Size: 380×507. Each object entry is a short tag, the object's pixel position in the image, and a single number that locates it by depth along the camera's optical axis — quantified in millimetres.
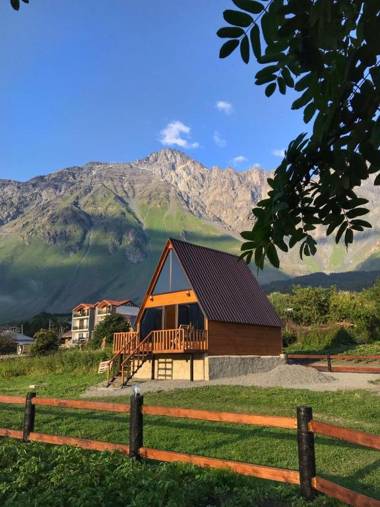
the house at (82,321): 89438
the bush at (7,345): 53500
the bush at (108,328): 40375
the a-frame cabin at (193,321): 21578
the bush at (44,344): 41391
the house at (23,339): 78812
